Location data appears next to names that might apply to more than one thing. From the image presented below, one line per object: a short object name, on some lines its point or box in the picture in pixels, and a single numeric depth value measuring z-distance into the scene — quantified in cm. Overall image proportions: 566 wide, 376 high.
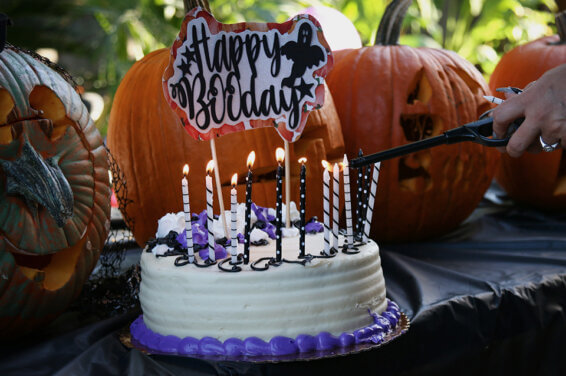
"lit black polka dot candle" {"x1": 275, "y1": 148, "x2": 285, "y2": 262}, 118
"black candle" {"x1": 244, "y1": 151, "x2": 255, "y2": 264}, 119
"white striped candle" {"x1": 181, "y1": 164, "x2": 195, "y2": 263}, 119
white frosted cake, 113
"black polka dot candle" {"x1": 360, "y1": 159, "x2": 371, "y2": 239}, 137
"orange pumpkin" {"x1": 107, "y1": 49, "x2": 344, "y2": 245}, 177
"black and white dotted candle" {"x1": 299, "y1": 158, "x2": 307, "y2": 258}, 121
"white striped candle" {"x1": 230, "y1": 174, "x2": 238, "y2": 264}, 118
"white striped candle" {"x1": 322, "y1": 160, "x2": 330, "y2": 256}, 123
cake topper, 138
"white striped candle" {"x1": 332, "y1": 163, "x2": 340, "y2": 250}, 128
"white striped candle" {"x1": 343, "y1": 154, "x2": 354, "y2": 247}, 130
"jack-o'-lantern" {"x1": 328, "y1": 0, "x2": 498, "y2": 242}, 204
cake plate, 108
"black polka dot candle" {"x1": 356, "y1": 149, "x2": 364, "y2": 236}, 139
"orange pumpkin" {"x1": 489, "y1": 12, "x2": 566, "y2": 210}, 246
